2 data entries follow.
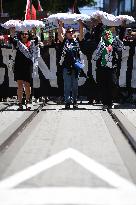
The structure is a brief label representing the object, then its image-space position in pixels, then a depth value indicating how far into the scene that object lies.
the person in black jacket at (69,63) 14.30
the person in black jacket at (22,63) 14.28
